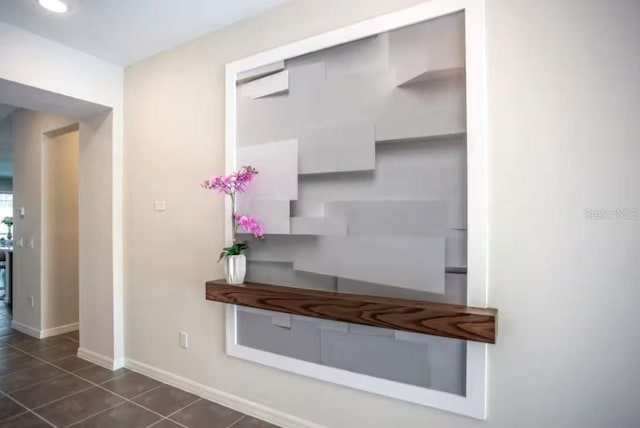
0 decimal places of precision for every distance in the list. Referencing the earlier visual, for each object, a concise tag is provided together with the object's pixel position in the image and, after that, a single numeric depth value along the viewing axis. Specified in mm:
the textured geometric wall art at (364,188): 1588
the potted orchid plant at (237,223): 2033
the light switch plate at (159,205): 2654
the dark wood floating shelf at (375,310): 1410
